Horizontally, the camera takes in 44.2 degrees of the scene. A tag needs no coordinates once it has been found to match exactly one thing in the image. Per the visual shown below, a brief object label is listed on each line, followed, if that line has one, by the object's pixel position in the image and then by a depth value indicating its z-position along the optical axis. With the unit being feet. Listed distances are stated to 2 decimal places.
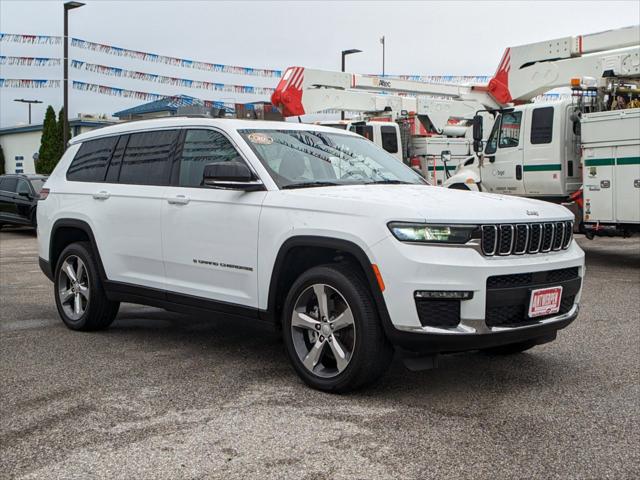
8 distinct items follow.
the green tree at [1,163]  171.22
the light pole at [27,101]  210.90
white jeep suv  14.92
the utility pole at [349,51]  108.37
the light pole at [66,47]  76.79
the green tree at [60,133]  143.95
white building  165.99
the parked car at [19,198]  64.28
